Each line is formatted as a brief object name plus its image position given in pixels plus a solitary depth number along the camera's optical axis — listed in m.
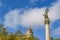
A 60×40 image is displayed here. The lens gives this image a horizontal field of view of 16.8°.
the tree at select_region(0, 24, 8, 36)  62.69
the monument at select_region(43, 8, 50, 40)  40.51
